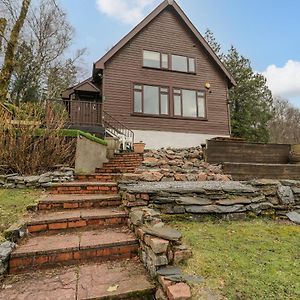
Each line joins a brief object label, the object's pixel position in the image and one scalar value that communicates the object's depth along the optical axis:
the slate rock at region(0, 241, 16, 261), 2.33
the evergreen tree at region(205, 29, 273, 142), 18.92
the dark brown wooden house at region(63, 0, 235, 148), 11.91
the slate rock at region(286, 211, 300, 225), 3.90
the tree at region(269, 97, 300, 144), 27.57
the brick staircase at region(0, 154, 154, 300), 2.08
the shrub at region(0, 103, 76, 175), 5.79
